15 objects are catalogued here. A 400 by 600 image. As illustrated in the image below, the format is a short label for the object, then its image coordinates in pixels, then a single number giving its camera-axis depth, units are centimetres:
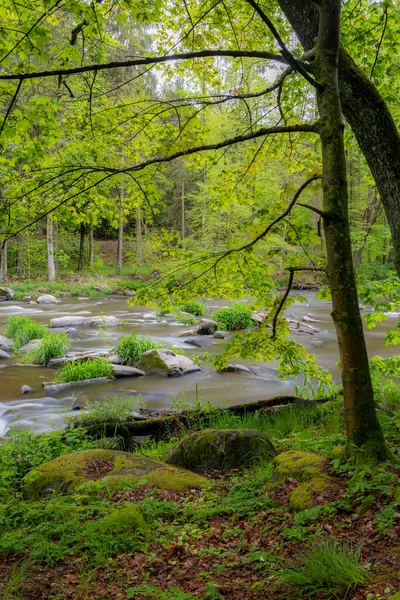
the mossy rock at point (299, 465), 359
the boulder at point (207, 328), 1409
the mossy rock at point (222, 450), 465
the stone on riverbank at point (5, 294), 2189
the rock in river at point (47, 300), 2121
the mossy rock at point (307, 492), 314
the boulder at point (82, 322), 1516
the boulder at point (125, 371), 959
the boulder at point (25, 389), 859
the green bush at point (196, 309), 1769
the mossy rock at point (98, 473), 403
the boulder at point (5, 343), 1154
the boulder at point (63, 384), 860
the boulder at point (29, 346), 1127
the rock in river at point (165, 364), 985
